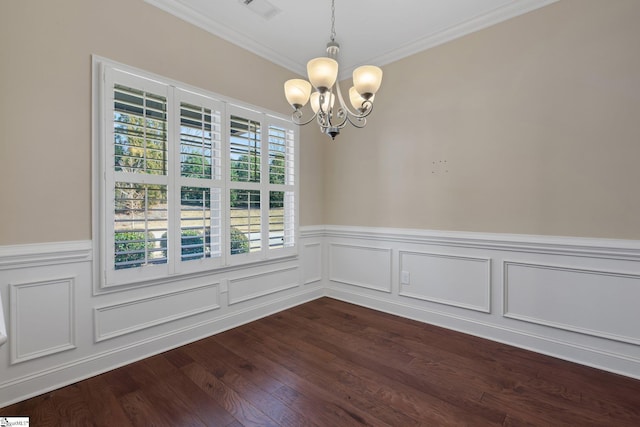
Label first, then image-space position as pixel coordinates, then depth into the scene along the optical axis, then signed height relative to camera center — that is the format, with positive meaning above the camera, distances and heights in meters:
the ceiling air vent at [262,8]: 2.58 +1.81
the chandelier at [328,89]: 1.79 +0.81
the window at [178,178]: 2.25 +0.30
